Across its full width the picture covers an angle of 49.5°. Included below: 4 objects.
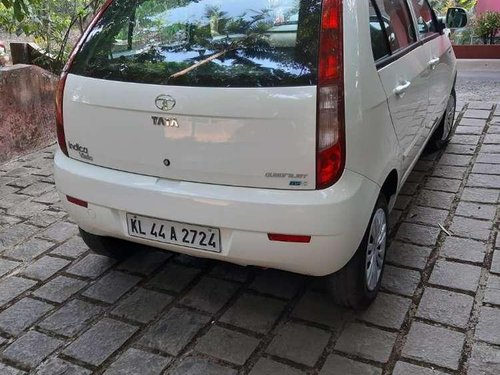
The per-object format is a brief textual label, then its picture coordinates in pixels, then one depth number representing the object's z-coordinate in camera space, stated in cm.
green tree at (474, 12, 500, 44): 984
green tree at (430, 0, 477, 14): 1109
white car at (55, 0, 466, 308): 221
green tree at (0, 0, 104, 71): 620
